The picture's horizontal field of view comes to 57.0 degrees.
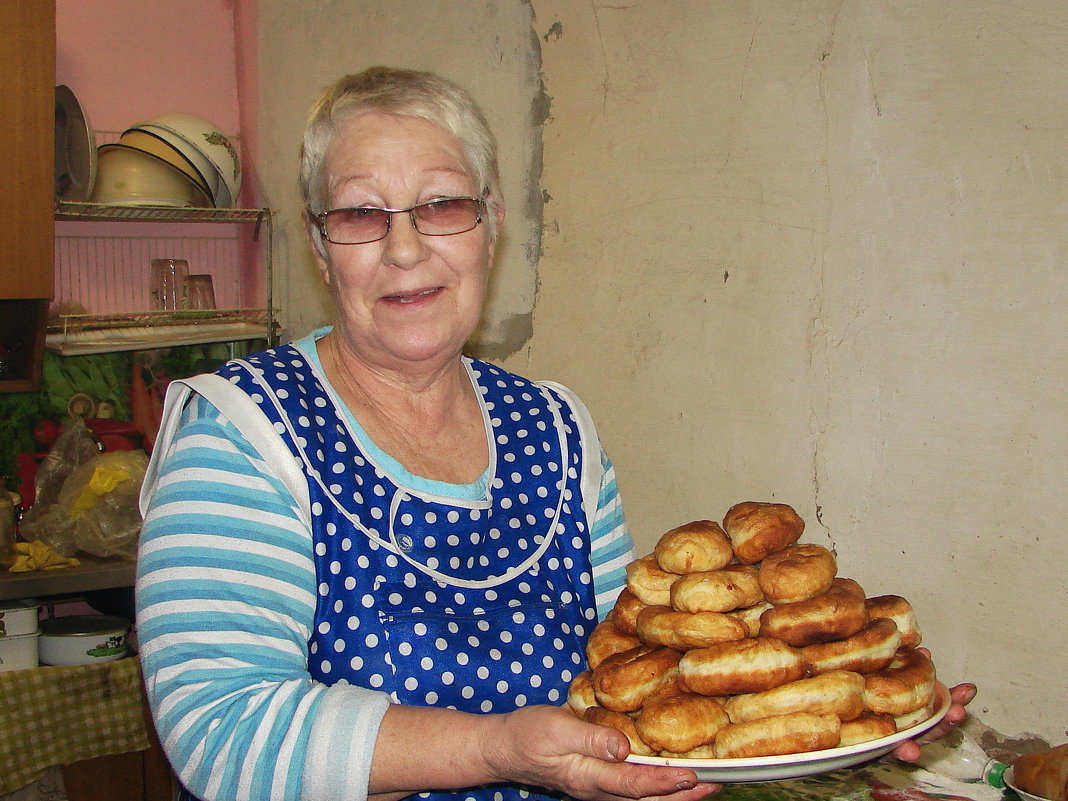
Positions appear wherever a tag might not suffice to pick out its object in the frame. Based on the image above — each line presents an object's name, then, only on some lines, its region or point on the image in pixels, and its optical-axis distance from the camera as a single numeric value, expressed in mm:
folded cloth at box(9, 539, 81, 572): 2771
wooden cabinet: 2676
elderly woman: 1089
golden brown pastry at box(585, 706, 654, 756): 1048
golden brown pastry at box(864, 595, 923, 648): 1224
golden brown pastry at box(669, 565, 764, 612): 1125
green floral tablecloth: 1569
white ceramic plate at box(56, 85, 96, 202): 3008
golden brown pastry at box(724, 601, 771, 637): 1148
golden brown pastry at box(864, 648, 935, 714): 1084
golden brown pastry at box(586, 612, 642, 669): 1218
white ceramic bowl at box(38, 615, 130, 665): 2840
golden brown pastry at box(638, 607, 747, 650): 1104
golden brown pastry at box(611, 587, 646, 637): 1236
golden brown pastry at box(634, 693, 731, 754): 1030
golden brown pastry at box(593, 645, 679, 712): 1101
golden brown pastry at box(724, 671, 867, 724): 1037
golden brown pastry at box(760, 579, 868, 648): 1095
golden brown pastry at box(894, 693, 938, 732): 1090
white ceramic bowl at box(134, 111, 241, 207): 3283
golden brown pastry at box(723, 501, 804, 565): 1230
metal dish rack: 3266
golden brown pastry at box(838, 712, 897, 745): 1029
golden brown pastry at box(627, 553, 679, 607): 1234
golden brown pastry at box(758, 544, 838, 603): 1129
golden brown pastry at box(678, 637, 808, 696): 1059
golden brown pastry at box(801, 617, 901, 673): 1089
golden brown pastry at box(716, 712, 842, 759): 1008
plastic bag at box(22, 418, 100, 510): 3105
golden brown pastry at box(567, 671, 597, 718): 1155
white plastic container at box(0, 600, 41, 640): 2736
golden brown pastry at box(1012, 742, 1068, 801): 1437
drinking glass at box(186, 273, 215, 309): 3529
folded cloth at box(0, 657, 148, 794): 2672
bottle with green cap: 1757
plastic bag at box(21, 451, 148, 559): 2912
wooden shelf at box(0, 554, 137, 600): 2695
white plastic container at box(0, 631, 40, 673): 2738
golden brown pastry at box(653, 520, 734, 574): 1195
